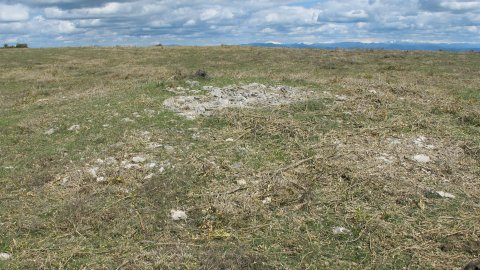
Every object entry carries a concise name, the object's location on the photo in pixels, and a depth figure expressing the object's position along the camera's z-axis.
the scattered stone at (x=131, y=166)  7.94
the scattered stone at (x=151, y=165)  7.91
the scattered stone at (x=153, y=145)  8.87
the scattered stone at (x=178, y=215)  6.29
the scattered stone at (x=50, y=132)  10.65
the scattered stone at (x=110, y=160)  8.25
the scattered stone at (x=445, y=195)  6.64
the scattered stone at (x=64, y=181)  7.57
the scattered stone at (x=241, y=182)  7.16
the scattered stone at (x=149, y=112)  11.23
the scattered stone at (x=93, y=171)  7.76
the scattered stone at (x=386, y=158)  7.88
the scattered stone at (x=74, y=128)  10.66
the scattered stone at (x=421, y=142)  8.62
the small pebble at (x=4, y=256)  5.35
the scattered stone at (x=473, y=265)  4.25
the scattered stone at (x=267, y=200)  6.62
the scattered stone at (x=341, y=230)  5.81
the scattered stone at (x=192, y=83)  14.41
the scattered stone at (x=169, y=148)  8.58
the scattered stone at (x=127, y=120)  10.79
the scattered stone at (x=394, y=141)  8.80
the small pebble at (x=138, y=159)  8.20
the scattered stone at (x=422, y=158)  7.91
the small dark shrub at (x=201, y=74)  16.16
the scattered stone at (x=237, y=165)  7.77
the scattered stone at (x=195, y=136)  9.34
